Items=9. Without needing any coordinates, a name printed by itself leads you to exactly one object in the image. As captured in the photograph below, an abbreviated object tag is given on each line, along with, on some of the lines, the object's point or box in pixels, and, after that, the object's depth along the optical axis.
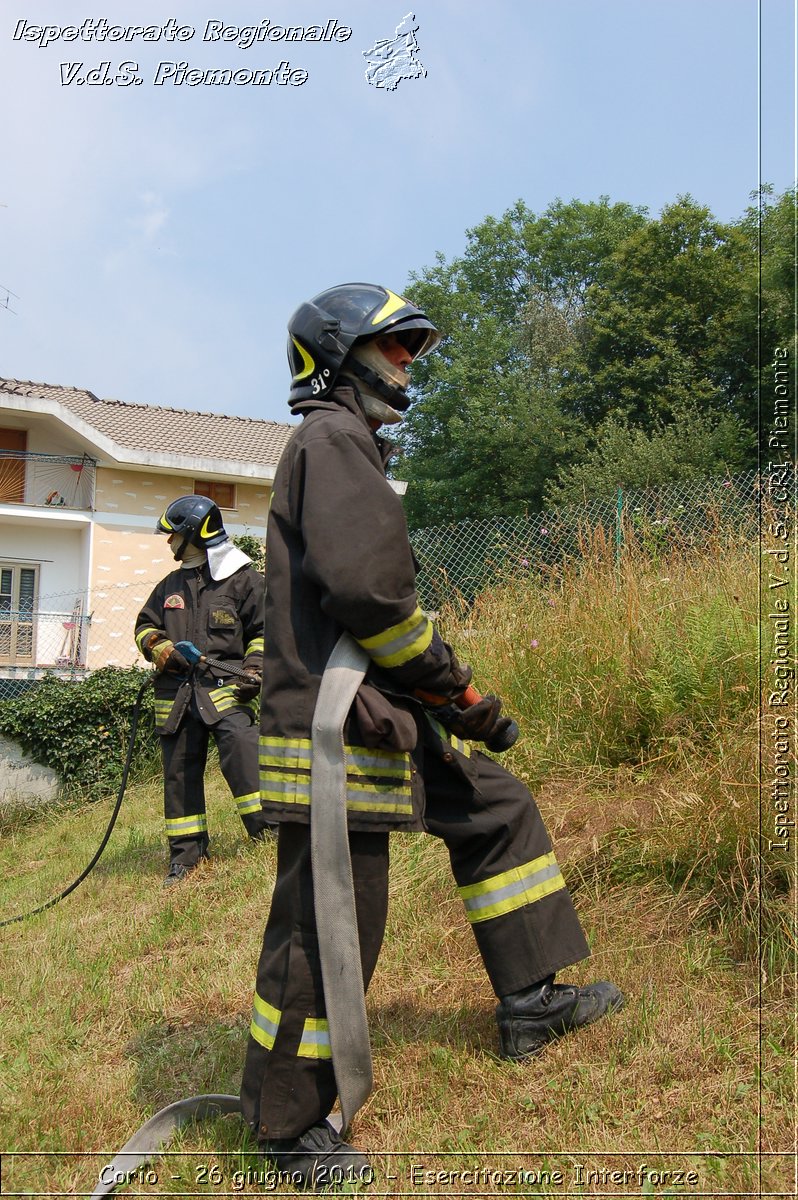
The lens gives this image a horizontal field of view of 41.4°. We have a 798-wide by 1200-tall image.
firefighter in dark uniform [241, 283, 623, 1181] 2.65
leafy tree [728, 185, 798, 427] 25.20
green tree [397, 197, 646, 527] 37.94
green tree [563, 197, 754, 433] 34.97
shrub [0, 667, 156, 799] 12.23
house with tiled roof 25.08
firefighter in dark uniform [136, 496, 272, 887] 6.23
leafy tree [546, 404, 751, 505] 29.94
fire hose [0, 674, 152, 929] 5.32
